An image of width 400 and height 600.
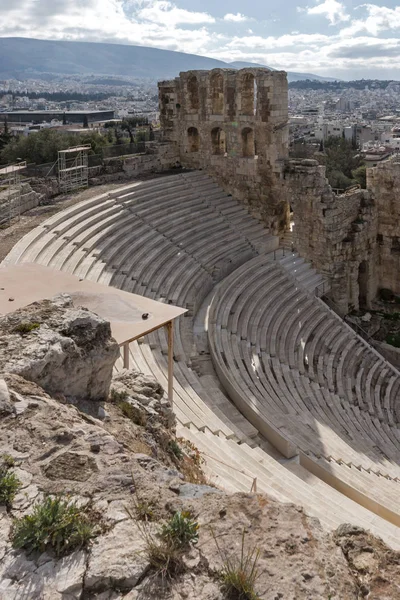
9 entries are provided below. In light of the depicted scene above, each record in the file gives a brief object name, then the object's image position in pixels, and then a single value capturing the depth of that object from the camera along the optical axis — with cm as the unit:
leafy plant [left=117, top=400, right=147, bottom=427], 693
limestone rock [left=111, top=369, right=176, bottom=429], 714
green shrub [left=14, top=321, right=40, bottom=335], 654
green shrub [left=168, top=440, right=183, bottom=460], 688
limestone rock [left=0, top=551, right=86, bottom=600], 362
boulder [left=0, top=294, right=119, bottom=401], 617
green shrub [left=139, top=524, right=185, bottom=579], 380
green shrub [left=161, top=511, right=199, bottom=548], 398
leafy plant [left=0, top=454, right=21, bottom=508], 434
